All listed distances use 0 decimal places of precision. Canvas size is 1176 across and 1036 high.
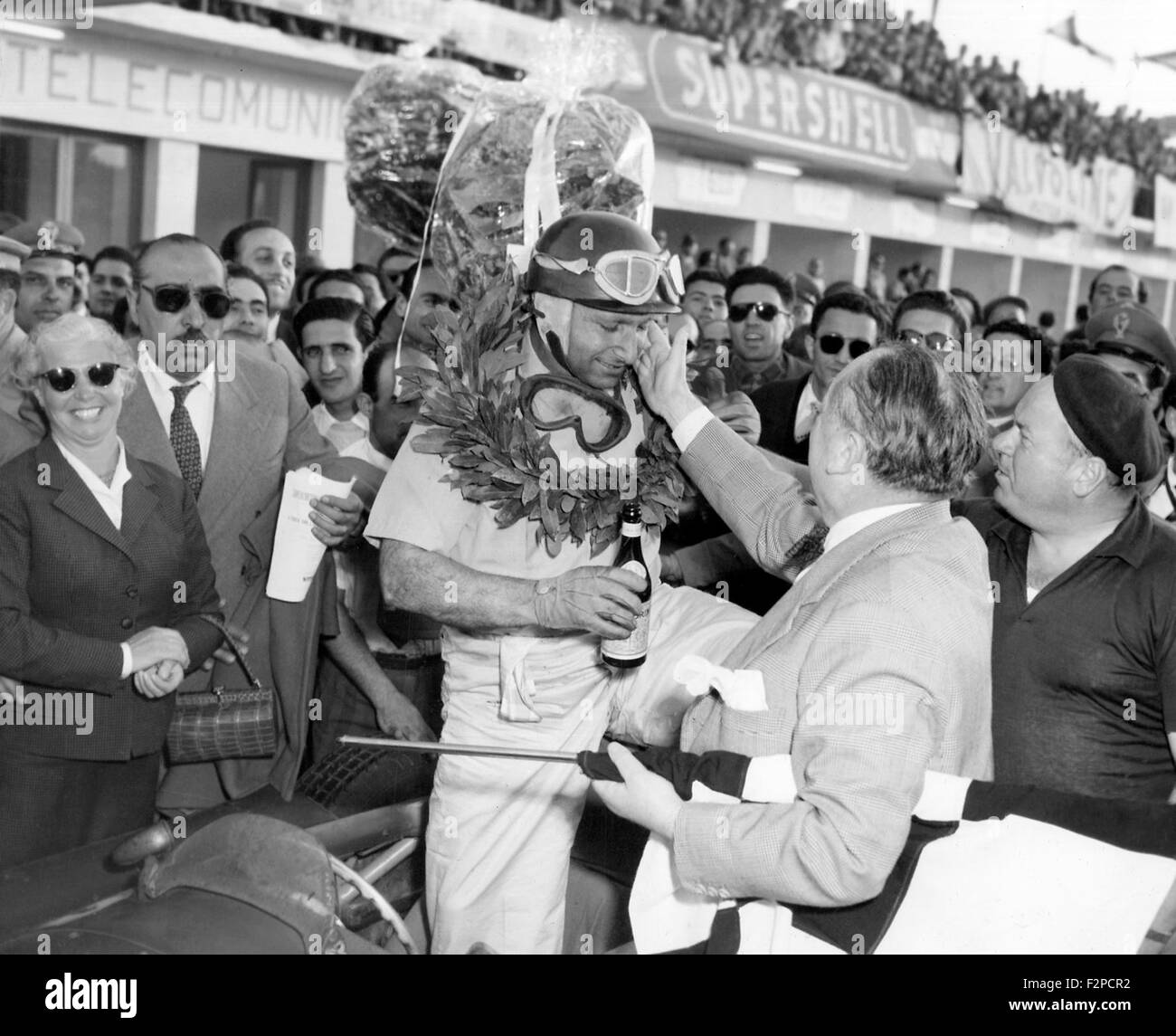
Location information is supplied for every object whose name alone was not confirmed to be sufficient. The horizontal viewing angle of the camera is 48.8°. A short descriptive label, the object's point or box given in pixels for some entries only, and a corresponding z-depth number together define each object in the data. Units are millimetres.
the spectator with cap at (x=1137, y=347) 5090
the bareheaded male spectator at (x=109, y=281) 7586
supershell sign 14375
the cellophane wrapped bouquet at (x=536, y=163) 3781
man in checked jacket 2023
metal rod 2258
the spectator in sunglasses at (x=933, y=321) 5195
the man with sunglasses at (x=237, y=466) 3947
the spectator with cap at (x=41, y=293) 5789
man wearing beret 2635
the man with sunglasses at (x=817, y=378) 5027
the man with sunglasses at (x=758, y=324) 6613
